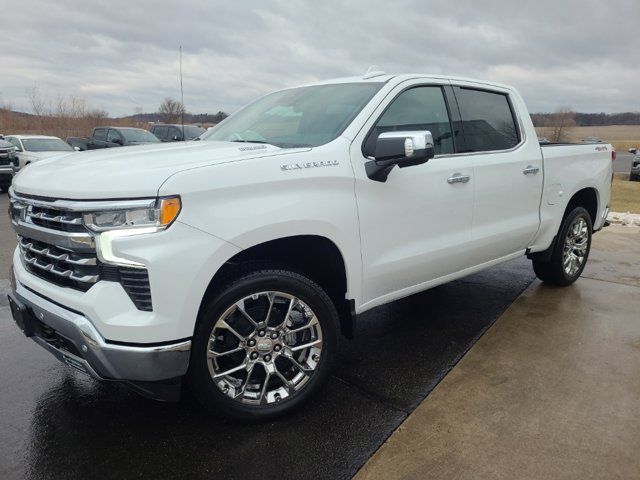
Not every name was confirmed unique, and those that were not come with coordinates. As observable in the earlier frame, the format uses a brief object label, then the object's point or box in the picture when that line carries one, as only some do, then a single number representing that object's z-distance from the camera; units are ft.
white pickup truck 7.43
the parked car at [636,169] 67.77
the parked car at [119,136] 56.54
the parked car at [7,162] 46.26
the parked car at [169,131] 62.49
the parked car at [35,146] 47.36
